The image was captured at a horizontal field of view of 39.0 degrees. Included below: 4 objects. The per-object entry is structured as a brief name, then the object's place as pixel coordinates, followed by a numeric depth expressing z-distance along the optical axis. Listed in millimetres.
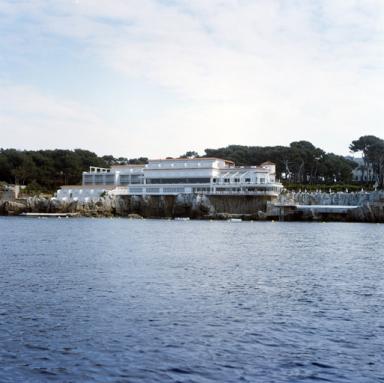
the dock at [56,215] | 134125
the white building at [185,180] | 126750
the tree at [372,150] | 145125
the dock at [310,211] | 117188
